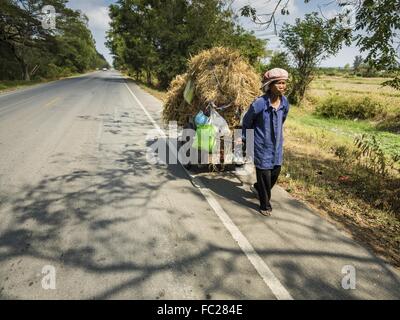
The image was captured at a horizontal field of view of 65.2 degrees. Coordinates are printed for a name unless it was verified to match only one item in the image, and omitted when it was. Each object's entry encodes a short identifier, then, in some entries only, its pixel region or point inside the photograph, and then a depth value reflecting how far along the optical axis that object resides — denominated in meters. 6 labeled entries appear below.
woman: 4.18
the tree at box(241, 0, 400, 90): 4.89
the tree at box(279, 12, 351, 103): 23.12
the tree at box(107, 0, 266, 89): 21.08
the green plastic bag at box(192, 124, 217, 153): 5.32
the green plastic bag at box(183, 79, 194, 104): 6.12
